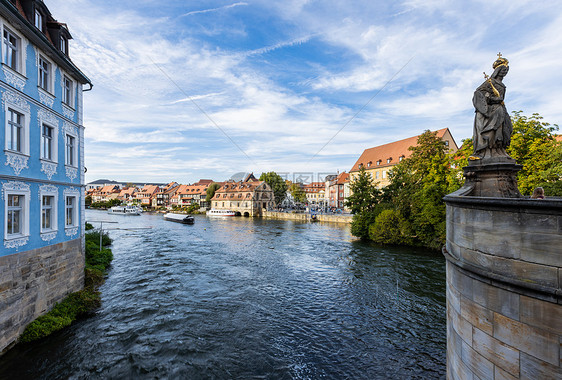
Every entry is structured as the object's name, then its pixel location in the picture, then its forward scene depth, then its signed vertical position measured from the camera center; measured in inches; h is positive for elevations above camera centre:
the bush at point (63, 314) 351.3 -172.7
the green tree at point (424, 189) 971.3 +9.8
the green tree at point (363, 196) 1322.6 -20.6
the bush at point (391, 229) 1080.8 -148.1
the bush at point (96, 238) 909.2 -147.9
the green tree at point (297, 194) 3929.6 -27.8
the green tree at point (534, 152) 699.4 +104.4
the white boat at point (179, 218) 2129.2 -205.2
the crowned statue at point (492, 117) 216.7 +57.5
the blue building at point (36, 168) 319.6 +34.3
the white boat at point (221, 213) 2849.4 -207.2
